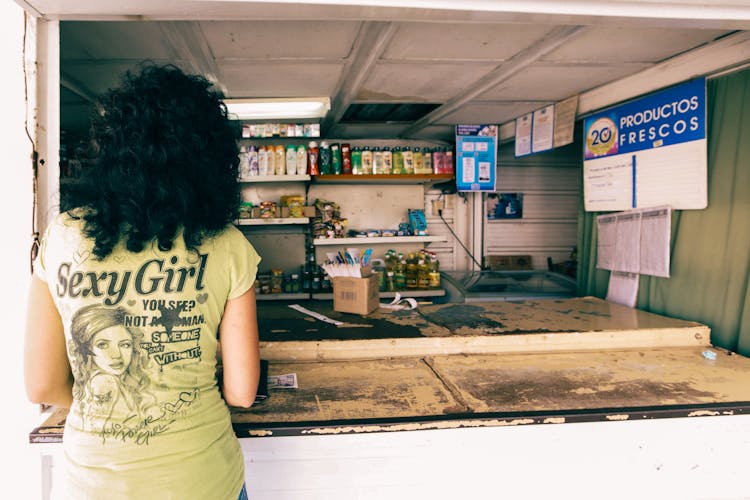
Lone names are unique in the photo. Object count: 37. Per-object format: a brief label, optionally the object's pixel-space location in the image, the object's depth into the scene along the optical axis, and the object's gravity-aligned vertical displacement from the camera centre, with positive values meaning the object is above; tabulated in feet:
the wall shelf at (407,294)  15.58 -2.48
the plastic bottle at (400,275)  16.65 -1.94
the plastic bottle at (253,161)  14.38 +1.70
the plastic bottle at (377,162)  15.43 +1.96
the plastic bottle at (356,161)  15.30 +1.94
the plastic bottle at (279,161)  14.47 +1.75
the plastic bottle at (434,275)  16.62 -1.86
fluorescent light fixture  11.29 +2.80
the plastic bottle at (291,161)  14.42 +1.75
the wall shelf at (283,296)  15.43 -2.63
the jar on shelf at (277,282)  15.80 -2.22
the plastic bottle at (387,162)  15.56 +1.99
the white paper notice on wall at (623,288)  10.49 -1.35
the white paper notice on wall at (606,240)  11.12 -0.26
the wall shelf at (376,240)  15.46 -0.67
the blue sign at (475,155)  15.97 +2.40
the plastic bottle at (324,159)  14.79 +1.91
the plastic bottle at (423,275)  16.67 -1.88
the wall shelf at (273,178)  14.24 +1.20
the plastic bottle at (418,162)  15.96 +2.07
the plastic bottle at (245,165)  14.32 +1.55
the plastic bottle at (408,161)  15.85 +2.09
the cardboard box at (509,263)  19.40 -1.54
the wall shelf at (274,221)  14.67 -0.14
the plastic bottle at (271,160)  14.43 +1.76
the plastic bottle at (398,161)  15.80 +2.04
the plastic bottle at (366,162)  15.33 +1.92
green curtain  7.95 -0.07
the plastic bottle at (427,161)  16.12 +2.14
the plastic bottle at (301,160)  14.42 +1.79
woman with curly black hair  3.54 -0.64
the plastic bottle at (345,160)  15.16 +1.94
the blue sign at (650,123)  8.79 +2.33
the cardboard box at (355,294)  9.48 -1.54
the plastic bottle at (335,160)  14.99 +1.91
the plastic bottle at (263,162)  14.35 +1.68
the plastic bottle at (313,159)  14.49 +1.86
